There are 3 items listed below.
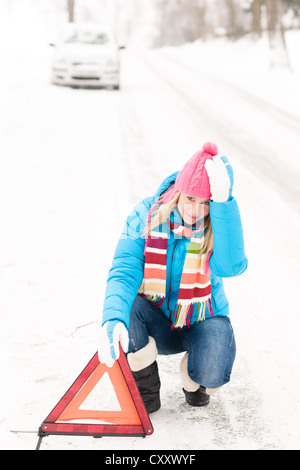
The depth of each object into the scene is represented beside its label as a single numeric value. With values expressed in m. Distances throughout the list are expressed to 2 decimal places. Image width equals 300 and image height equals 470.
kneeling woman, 2.57
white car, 13.79
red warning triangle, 2.51
